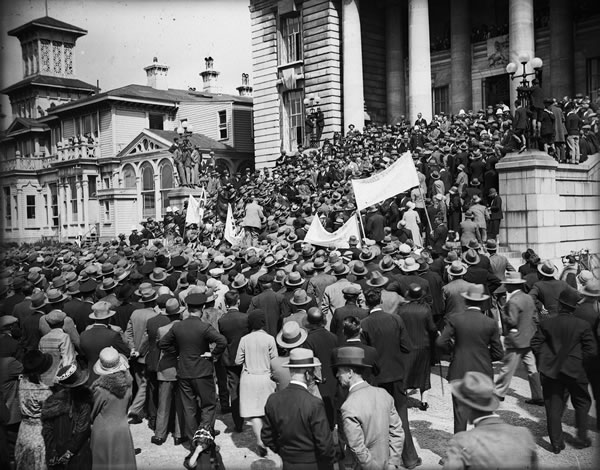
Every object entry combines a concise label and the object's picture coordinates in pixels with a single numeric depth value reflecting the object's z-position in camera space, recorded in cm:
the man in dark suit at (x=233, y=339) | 944
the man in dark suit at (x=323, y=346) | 795
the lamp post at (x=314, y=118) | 3284
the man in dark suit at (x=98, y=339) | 866
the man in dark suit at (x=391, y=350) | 792
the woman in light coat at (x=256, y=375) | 830
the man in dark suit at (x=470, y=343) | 794
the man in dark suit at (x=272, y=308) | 1020
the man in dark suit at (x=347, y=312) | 852
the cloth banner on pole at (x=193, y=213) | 2578
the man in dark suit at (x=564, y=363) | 793
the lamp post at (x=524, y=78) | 1786
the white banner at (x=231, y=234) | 2169
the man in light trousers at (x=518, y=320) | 908
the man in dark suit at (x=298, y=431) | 569
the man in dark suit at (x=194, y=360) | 848
